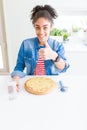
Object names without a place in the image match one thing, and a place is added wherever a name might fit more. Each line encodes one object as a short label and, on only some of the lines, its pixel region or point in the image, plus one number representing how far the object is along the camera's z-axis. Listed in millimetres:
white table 960
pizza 1229
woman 1452
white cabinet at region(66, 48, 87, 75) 2277
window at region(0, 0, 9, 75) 2414
